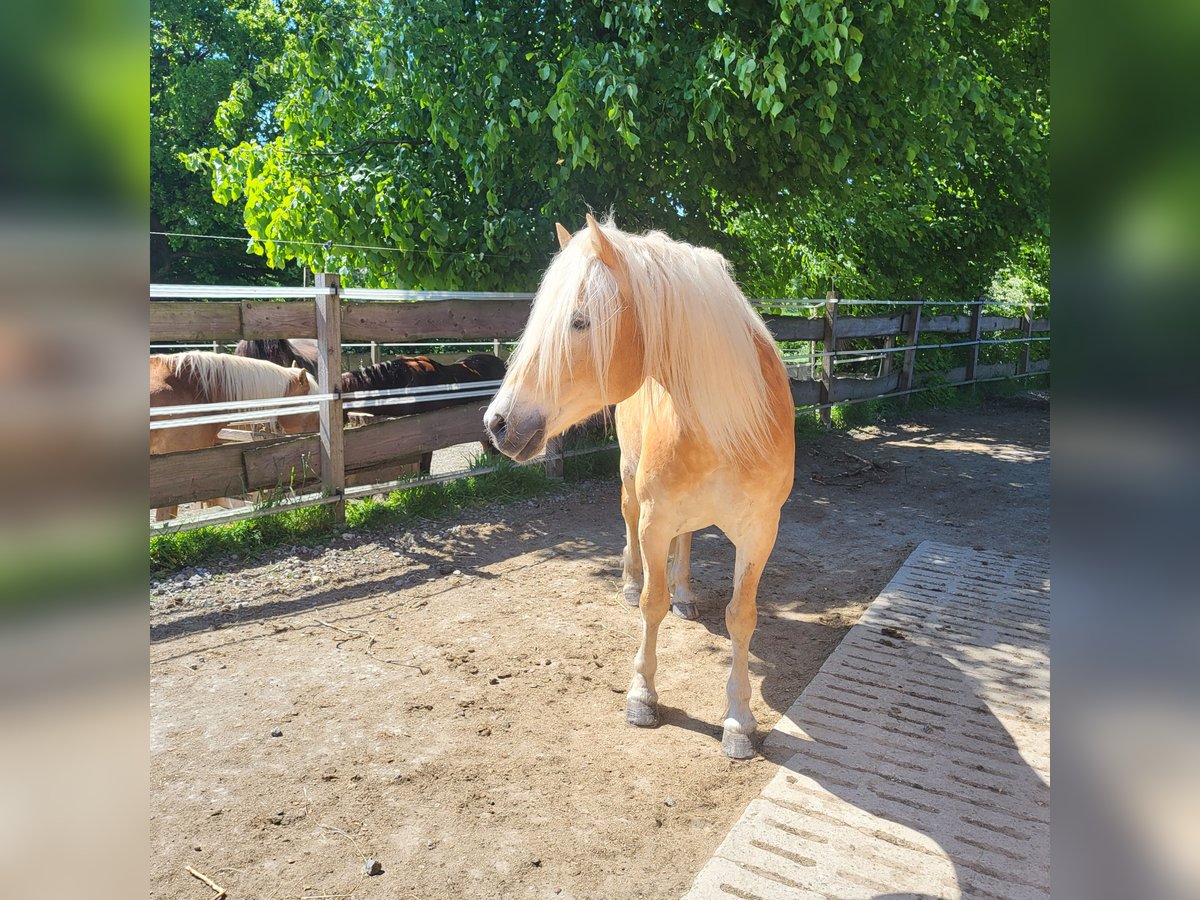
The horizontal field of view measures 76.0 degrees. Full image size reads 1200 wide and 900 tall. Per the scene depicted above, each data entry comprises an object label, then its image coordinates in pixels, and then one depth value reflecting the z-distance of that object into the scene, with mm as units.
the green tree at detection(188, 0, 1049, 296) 4984
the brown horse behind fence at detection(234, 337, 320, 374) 6561
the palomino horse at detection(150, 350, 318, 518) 4883
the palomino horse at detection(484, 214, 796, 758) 2449
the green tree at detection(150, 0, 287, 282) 16047
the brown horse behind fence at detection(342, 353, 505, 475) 5887
